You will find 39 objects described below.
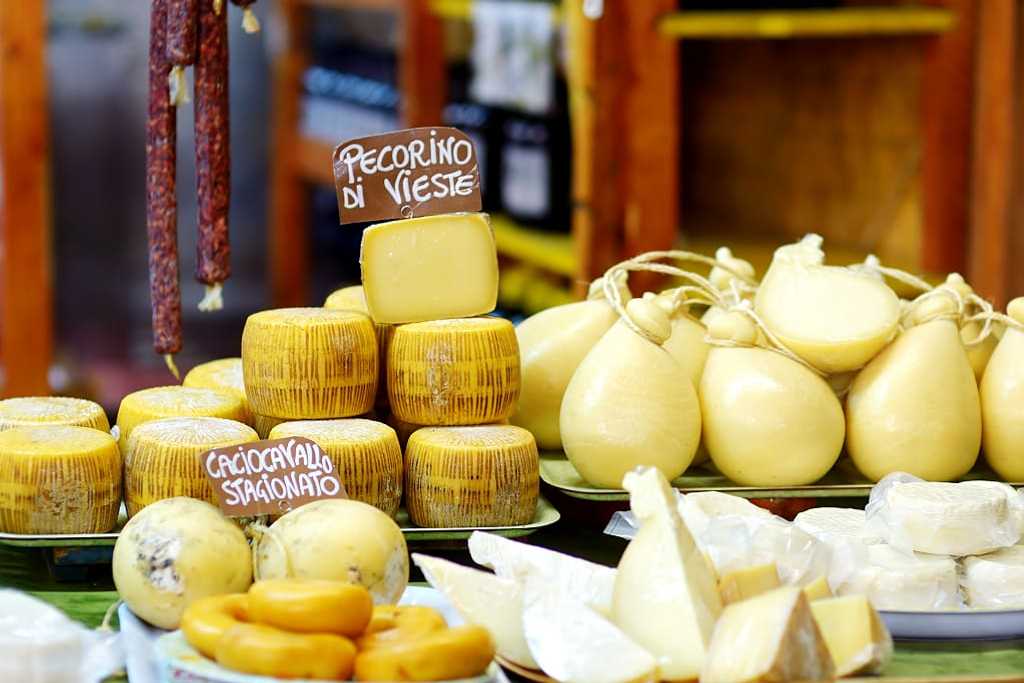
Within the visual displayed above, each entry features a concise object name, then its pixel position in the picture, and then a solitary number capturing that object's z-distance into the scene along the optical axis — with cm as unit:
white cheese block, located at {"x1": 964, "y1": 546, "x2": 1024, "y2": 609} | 225
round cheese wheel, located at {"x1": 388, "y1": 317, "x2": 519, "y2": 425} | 248
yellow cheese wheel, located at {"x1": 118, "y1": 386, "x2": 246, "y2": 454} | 248
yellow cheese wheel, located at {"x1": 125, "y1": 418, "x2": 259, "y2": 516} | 236
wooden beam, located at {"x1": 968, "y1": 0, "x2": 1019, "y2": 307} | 358
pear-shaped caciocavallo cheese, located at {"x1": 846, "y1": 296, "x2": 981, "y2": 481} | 252
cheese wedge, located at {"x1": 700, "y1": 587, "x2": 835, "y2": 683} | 201
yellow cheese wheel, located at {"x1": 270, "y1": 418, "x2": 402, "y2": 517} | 239
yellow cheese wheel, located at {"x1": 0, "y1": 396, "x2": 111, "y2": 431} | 246
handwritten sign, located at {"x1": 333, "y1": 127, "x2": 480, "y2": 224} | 254
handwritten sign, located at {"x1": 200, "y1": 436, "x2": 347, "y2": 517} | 228
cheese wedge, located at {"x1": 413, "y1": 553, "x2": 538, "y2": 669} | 215
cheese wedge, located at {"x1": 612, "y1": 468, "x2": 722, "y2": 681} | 209
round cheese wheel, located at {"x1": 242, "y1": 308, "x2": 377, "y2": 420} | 247
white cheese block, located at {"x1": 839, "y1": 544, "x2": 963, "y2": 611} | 223
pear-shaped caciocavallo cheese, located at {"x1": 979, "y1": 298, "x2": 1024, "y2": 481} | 254
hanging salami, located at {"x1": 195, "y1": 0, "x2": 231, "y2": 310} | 255
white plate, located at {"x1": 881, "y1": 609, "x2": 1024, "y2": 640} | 222
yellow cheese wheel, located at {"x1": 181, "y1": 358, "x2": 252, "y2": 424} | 263
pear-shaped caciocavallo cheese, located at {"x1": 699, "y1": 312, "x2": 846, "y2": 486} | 251
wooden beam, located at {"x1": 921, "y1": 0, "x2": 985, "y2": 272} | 362
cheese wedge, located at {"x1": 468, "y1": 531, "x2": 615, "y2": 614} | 219
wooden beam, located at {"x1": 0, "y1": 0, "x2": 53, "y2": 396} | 416
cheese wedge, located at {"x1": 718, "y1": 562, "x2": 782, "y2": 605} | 213
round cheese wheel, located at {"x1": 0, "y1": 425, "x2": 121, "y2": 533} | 235
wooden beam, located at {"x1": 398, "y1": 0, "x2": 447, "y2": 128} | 445
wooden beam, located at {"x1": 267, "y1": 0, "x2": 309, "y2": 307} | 532
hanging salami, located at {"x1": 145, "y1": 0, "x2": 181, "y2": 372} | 258
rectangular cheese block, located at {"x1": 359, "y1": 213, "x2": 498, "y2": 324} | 253
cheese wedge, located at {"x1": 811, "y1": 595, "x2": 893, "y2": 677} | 208
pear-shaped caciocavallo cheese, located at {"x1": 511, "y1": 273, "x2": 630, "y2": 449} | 264
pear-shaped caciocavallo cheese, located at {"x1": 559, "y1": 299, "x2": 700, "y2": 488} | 249
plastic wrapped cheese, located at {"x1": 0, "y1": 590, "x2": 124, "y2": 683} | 206
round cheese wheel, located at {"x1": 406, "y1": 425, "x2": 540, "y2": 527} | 241
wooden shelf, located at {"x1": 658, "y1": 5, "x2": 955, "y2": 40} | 354
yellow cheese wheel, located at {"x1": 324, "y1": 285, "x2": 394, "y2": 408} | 256
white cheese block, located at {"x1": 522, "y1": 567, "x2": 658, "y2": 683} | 207
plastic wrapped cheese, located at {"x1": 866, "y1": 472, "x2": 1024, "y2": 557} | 227
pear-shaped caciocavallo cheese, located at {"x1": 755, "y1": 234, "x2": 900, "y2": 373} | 254
